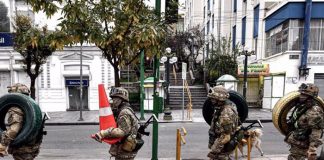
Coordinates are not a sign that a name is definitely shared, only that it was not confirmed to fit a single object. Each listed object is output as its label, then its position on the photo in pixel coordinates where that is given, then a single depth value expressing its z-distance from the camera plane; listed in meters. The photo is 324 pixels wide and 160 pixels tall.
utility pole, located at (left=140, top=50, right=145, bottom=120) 14.58
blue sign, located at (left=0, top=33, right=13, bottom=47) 17.39
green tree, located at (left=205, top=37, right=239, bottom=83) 22.91
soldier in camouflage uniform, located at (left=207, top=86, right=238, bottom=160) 4.45
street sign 15.70
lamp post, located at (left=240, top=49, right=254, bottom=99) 15.84
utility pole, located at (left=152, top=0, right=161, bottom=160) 5.46
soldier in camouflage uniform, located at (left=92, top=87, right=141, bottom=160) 3.89
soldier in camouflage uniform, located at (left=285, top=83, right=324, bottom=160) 4.45
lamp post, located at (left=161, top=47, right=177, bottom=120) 15.10
